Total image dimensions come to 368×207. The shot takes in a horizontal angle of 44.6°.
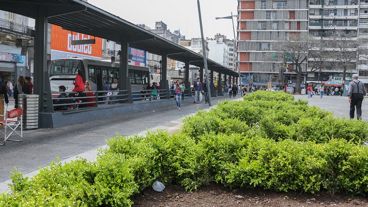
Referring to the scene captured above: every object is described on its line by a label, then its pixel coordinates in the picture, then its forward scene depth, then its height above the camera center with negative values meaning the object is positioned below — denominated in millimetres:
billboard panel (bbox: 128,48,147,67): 55531 +3524
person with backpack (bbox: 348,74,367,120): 15852 -172
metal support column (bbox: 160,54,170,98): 28844 +561
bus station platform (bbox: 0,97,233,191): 8305 -1420
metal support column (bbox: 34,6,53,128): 13867 +249
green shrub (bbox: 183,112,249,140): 7227 -654
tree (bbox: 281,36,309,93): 83062 +6907
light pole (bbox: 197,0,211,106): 27978 +2732
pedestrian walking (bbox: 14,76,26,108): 16856 -101
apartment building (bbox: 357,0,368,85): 84375 +8949
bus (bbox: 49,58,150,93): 23281 +701
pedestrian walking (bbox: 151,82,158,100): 26364 -489
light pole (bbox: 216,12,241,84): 40781 +6380
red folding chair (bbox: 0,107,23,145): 10273 -842
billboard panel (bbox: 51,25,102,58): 41531 +3898
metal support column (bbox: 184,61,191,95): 36125 +649
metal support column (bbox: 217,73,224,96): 55178 -130
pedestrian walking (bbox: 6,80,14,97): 33234 -511
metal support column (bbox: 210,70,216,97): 47369 -399
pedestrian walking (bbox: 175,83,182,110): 26375 -547
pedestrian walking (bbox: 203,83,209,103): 34600 -609
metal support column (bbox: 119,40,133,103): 21172 +507
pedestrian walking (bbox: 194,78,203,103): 32788 -369
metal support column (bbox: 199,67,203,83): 42656 +1258
